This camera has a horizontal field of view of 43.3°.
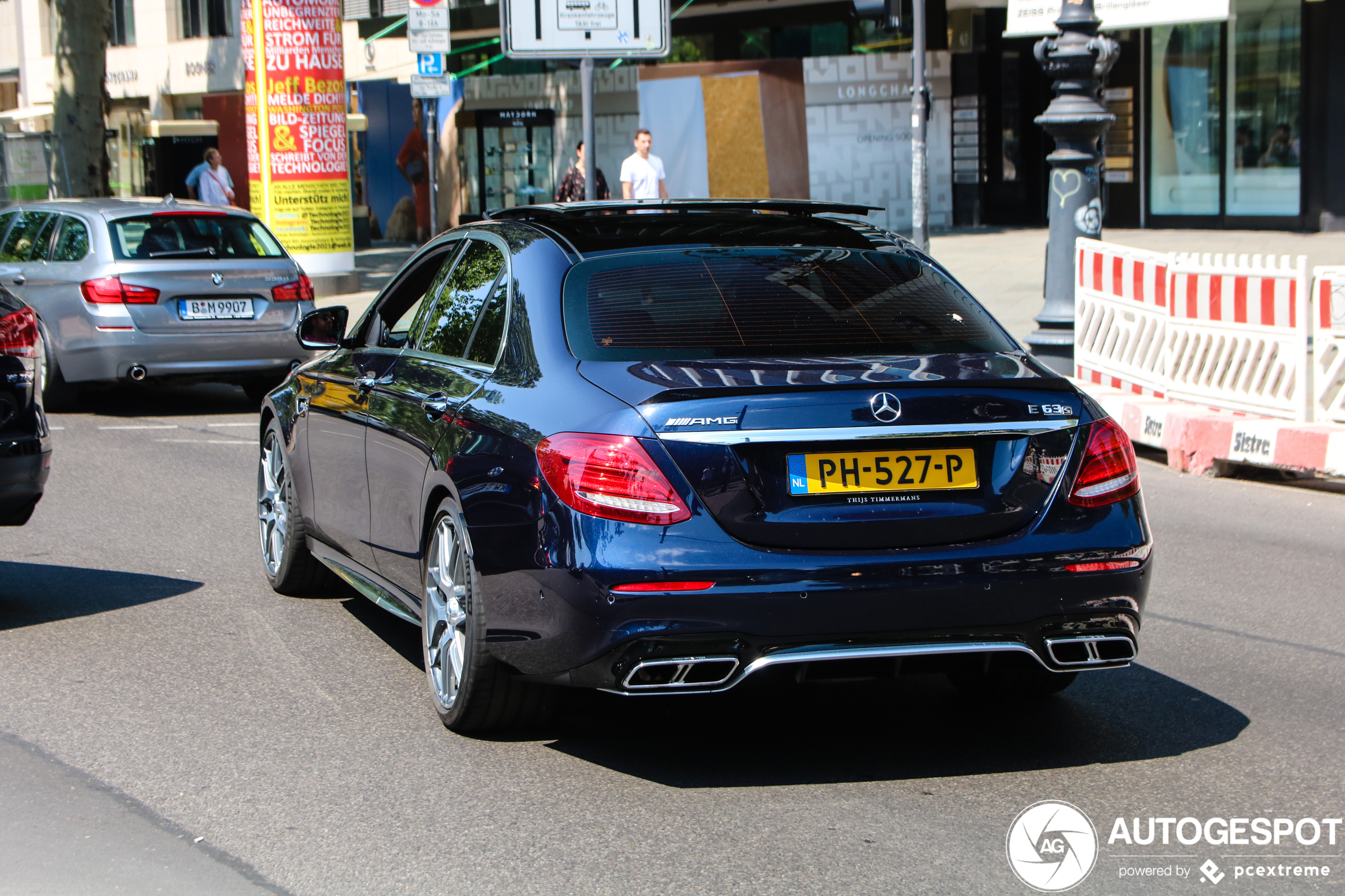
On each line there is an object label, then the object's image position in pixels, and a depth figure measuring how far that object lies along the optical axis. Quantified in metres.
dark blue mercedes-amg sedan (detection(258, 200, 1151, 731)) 4.27
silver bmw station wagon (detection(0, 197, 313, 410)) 12.38
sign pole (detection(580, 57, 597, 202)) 15.20
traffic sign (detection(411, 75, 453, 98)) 21.22
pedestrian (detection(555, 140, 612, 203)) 19.55
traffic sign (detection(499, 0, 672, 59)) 16.05
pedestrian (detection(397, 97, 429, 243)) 33.84
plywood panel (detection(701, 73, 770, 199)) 28.52
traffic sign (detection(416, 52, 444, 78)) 21.36
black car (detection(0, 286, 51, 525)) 6.58
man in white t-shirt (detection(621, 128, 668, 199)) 19.52
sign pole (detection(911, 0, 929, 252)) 18.25
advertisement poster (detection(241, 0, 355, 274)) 20.91
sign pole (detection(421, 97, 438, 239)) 22.59
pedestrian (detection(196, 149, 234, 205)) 23.78
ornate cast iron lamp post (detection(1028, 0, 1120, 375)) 13.00
